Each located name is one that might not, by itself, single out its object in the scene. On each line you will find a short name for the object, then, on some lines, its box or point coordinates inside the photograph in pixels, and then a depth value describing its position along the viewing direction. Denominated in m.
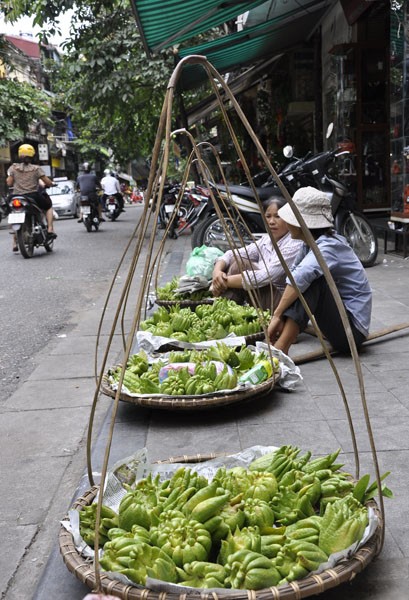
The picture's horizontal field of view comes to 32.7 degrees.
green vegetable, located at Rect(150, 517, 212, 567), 1.79
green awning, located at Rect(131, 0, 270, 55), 6.66
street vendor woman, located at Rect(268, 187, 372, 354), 3.83
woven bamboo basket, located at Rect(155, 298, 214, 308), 5.30
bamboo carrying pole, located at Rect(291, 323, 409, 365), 4.10
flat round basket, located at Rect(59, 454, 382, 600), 1.64
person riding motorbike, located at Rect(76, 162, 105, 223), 15.41
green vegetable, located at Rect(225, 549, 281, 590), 1.69
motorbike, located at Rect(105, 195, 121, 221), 19.80
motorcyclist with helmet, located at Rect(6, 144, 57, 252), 10.51
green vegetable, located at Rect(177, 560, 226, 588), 1.72
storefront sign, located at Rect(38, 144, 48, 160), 35.53
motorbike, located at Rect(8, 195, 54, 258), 10.22
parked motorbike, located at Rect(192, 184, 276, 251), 8.23
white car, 23.11
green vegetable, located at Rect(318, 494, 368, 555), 1.83
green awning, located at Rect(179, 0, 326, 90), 9.41
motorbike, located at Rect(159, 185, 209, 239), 8.74
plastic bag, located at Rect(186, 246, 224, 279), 5.84
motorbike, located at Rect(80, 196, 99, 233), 15.45
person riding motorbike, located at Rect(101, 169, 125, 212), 19.14
